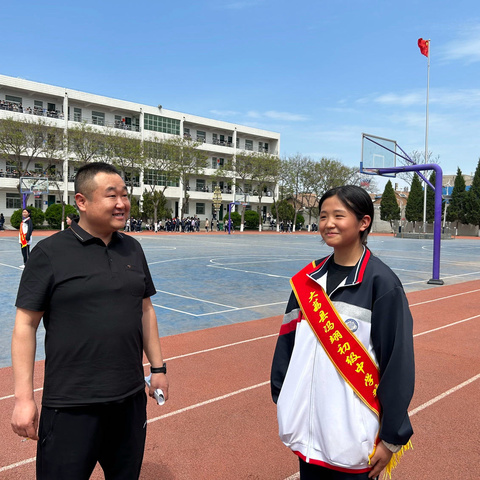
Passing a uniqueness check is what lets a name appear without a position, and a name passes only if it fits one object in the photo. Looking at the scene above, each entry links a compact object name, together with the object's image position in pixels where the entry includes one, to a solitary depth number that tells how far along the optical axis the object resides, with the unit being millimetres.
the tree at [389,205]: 73062
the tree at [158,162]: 47531
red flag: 30205
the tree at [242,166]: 53812
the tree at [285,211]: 60094
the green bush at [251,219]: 57500
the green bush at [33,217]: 38062
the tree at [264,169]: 54094
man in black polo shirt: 2053
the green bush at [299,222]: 62569
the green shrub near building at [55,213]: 39188
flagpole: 30972
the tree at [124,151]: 43906
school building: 45384
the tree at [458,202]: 61966
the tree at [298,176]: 57656
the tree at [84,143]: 41906
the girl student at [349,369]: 1938
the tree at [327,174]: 57531
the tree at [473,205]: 59969
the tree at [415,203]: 67188
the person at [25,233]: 13578
